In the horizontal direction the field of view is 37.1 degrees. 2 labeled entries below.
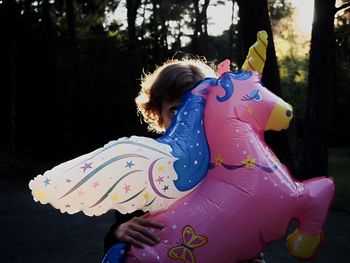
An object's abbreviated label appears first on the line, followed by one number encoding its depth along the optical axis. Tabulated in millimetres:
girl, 1923
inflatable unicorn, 1887
